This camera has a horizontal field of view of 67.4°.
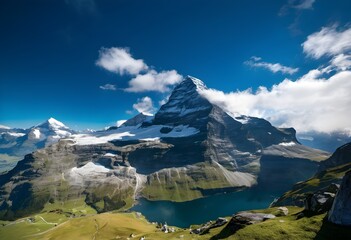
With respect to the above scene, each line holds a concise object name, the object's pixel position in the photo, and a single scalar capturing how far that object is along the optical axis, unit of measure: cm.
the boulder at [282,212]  5364
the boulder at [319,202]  4044
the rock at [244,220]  4584
